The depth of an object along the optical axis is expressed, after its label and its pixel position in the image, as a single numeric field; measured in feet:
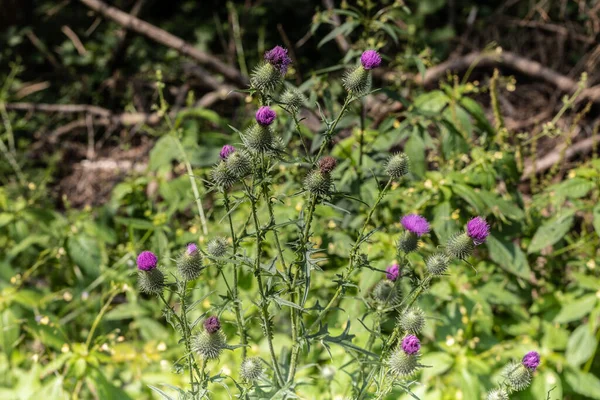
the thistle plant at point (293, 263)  5.92
